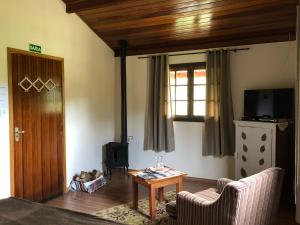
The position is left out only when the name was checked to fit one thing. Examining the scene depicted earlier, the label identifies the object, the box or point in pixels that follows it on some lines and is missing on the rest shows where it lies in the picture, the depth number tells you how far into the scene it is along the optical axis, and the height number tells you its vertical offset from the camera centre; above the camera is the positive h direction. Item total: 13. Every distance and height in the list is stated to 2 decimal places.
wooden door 3.51 -0.28
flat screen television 3.92 -0.04
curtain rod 4.38 +0.79
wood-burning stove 5.04 -0.91
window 4.80 +0.19
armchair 2.13 -0.83
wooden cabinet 3.64 -0.58
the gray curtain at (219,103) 4.47 -0.02
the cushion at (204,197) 2.68 -0.92
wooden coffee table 3.23 -0.93
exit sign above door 3.71 +0.71
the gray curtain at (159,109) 4.94 -0.11
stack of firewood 4.42 -1.12
